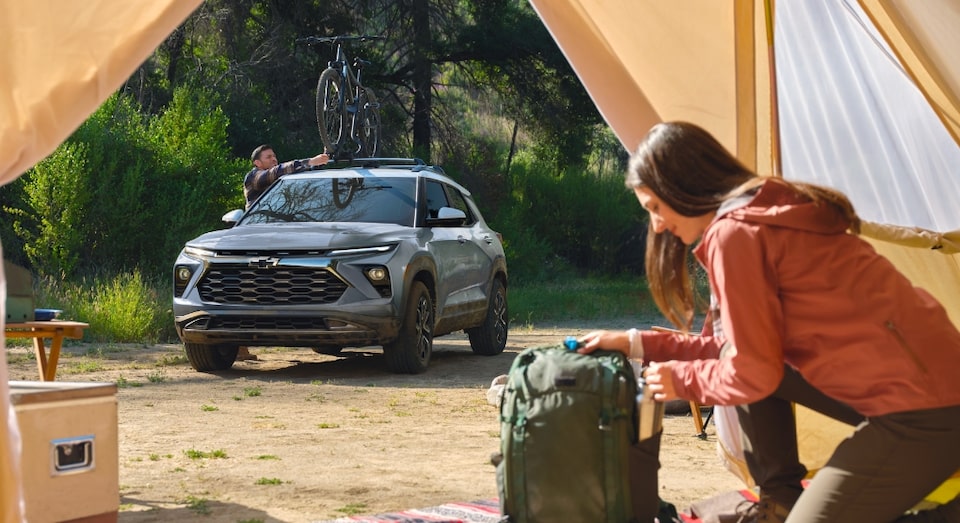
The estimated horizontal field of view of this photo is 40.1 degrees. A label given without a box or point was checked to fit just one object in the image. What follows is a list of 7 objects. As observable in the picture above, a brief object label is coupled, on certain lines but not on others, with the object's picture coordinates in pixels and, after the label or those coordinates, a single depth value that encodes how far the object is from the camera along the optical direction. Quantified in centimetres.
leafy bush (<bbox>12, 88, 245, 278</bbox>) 1842
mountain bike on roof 1633
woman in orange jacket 381
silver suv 1066
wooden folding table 694
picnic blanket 569
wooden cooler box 448
